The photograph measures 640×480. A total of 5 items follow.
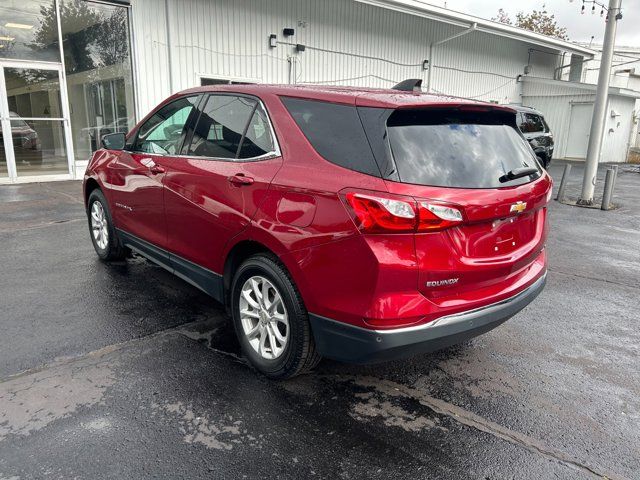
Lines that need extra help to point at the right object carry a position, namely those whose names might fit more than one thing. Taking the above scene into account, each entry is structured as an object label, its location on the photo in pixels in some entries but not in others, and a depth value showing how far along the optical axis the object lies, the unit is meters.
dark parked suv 12.75
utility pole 9.54
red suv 2.49
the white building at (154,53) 10.52
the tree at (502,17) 42.49
